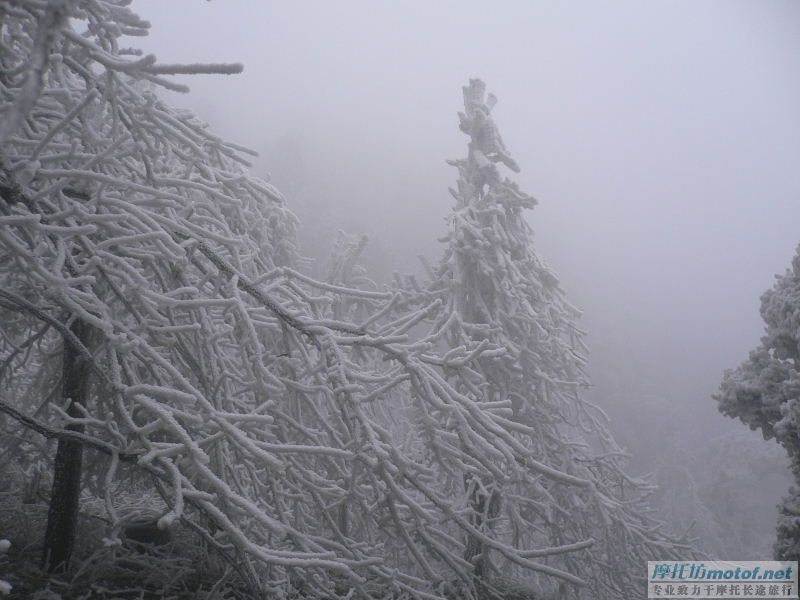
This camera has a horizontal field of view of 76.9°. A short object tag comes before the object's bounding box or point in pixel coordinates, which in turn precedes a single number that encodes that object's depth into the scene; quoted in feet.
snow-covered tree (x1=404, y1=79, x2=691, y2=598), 23.40
